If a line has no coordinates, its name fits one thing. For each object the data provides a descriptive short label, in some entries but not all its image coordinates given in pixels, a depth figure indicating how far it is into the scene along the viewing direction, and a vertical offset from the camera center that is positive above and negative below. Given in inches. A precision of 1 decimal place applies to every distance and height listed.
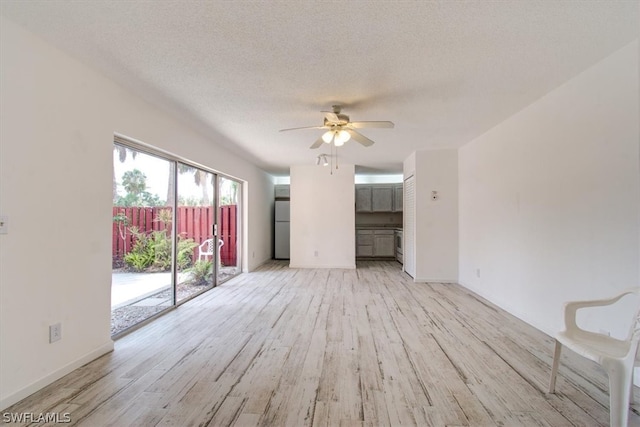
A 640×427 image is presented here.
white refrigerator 312.7 -14.7
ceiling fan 111.6 +37.4
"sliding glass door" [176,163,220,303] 150.4 -9.3
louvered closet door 212.1 -8.7
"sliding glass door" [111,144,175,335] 108.0 -9.0
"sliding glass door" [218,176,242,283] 201.3 -7.2
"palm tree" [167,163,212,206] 140.2 +21.0
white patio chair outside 173.5 -20.7
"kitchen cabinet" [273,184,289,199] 325.4 +29.8
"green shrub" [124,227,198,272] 118.3 -16.7
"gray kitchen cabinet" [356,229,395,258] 310.8 -29.0
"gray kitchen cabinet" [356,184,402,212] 313.4 +22.1
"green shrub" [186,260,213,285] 167.1 -35.0
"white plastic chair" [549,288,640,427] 56.8 -30.0
